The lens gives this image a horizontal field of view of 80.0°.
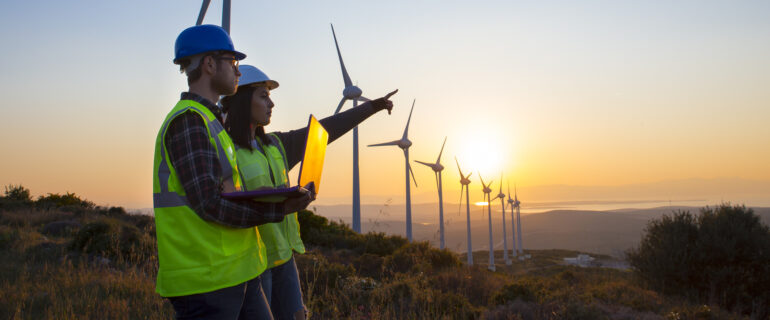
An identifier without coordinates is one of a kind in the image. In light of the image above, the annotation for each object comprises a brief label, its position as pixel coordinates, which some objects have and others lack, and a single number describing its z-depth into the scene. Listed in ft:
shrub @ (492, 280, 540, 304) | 28.60
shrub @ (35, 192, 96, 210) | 69.91
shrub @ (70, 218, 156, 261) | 31.55
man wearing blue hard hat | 5.87
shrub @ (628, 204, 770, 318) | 43.29
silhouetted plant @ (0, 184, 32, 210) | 63.79
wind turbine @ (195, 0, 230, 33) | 27.92
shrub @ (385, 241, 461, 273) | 40.24
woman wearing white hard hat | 8.07
